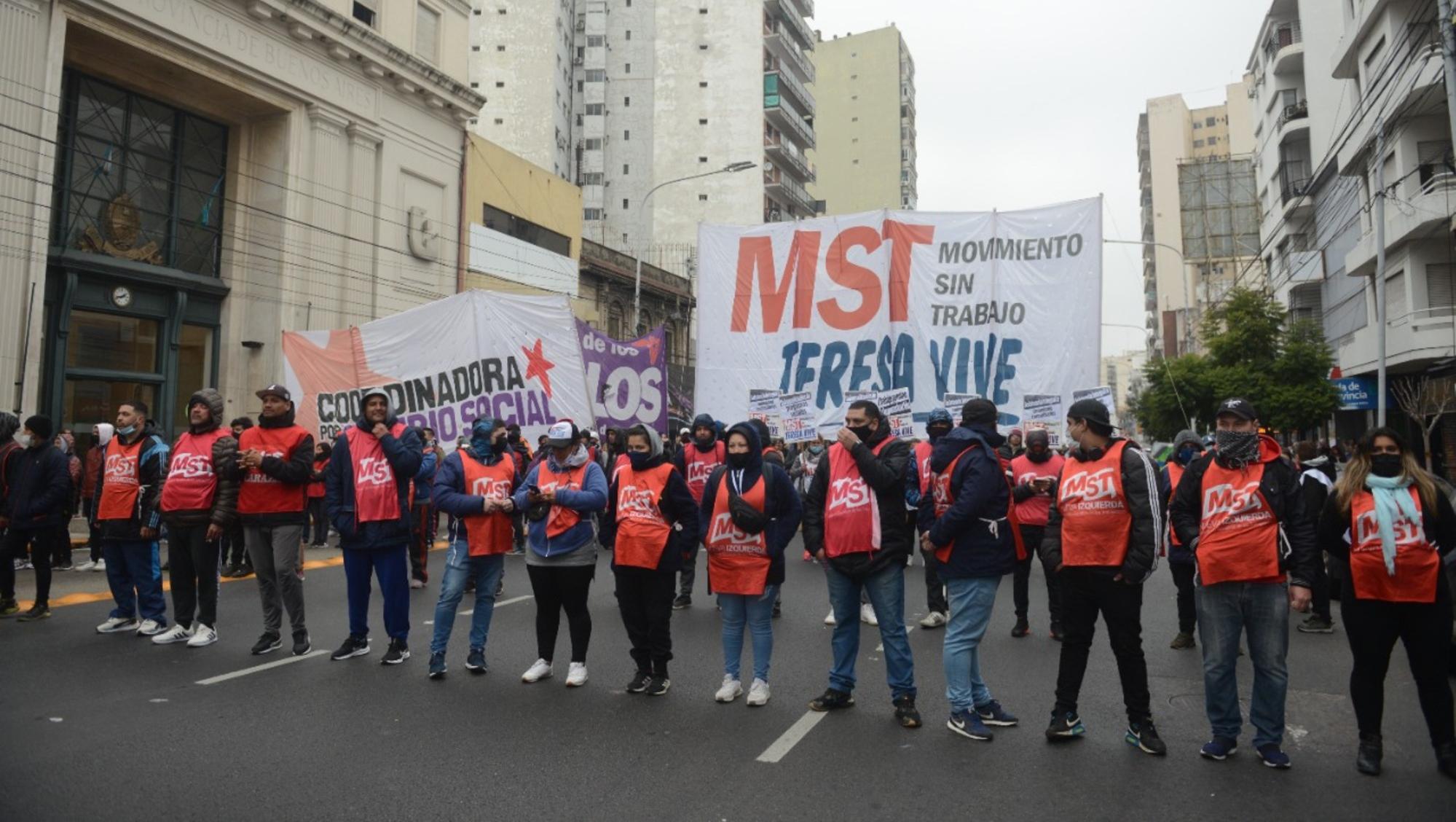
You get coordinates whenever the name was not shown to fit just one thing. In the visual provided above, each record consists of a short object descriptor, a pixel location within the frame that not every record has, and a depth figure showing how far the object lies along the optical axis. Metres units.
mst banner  8.89
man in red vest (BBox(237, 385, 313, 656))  7.07
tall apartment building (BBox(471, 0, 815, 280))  58.09
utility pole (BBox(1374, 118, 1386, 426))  22.41
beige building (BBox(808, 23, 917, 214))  84.88
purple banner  9.80
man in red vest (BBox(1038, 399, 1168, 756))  4.88
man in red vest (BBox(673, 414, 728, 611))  9.34
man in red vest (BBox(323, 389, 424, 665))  6.76
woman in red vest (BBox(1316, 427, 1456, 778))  4.59
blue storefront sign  28.08
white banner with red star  9.09
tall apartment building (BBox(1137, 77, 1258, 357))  59.38
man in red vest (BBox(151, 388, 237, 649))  7.41
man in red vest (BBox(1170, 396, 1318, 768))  4.73
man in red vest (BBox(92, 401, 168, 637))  7.63
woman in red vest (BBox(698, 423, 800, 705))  5.82
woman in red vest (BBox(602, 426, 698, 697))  6.05
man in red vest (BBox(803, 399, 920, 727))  5.43
